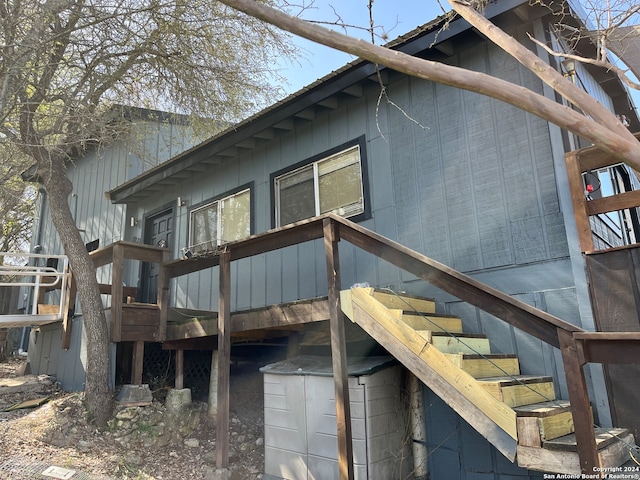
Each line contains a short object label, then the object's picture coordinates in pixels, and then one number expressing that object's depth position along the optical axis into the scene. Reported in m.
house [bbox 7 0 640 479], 3.31
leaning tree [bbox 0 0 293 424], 5.14
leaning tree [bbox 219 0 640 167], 2.09
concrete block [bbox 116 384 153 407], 5.21
